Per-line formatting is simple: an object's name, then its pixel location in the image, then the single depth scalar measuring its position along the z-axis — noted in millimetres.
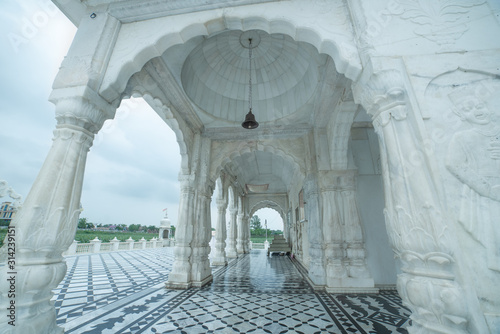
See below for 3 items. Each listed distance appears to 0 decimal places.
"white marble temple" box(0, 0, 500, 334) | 1379
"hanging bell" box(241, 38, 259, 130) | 3864
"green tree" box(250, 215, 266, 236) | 44681
